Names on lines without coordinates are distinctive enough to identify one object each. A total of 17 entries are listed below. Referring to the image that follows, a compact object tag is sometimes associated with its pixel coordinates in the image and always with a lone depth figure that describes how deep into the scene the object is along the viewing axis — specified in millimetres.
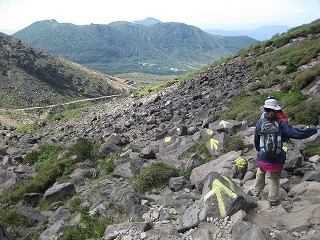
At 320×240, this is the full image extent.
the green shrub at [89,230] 8656
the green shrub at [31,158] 21641
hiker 7801
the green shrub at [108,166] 14927
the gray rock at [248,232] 6473
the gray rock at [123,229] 8023
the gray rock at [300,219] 6828
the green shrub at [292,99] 16406
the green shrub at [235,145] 12381
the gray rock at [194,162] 12172
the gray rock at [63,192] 13312
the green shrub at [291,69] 24514
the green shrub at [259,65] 32044
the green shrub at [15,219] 11062
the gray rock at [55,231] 9578
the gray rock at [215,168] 10570
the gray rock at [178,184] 10945
